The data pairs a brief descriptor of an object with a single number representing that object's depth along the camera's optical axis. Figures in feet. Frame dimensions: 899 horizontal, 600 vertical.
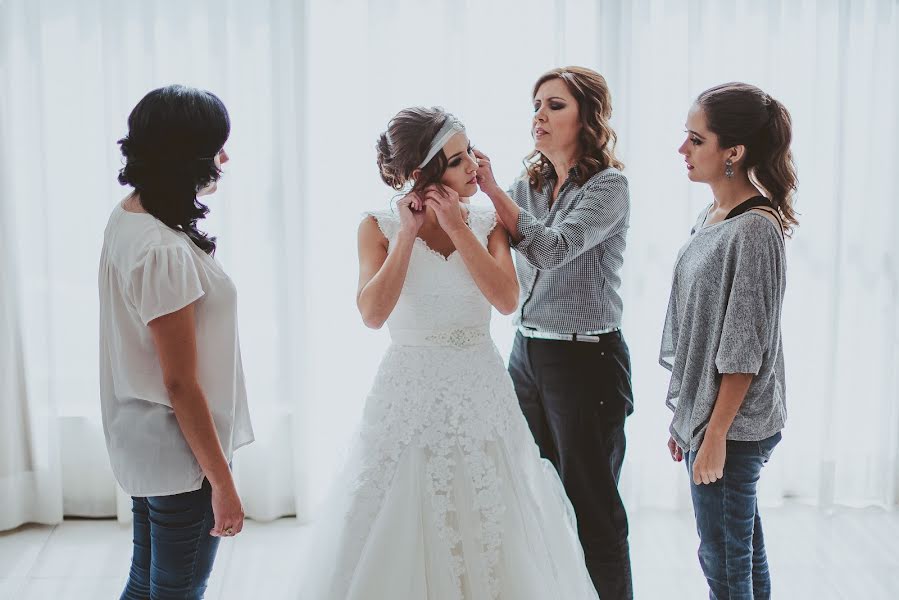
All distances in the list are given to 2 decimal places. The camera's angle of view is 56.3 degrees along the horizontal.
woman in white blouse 4.88
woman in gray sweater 5.84
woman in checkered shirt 7.18
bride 6.17
